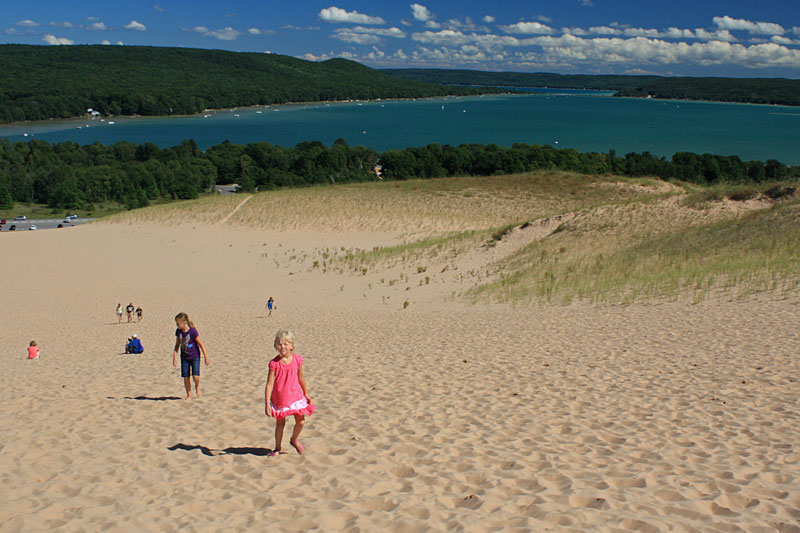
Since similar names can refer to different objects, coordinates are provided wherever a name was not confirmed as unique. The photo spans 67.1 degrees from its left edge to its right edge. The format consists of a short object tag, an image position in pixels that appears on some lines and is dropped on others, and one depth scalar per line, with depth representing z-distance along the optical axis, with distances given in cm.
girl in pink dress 609
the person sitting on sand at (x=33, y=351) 1409
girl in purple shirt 900
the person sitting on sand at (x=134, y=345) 1448
